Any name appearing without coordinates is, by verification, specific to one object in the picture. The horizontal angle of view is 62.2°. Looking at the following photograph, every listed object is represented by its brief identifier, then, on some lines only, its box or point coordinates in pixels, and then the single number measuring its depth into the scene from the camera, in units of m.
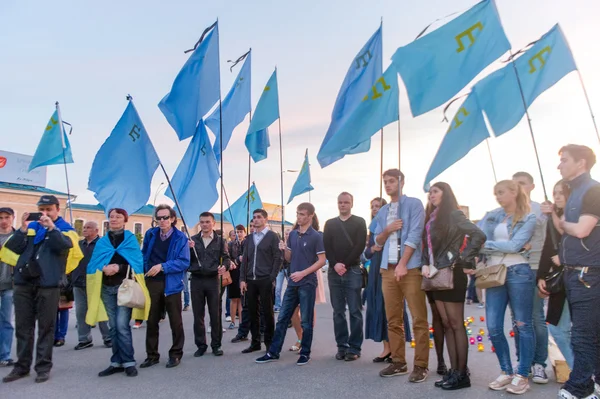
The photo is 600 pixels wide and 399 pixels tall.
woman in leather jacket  5.05
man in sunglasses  6.47
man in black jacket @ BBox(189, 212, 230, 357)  7.16
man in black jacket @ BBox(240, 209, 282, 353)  7.28
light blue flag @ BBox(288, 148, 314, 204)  14.18
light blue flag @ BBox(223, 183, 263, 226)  13.88
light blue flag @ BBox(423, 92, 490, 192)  5.94
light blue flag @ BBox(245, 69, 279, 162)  9.35
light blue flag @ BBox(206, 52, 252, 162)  9.13
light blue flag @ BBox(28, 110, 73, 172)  10.16
